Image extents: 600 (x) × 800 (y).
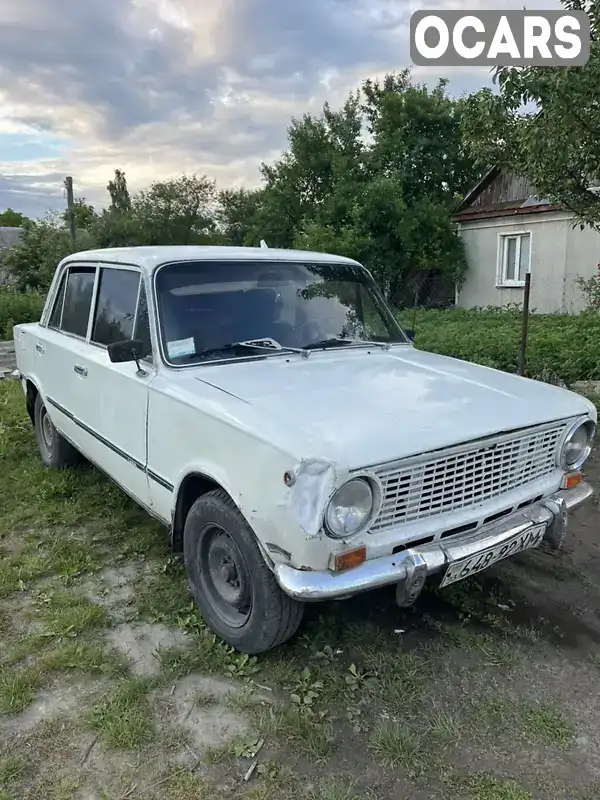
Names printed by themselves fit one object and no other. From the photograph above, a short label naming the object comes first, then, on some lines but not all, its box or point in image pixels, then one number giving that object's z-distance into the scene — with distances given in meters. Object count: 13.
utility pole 24.30
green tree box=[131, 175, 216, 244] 36.75
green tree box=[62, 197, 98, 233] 37.45
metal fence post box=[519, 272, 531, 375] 6.85
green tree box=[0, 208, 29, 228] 97.06
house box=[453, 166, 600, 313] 15.08
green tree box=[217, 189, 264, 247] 38.81
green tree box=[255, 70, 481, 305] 18.00
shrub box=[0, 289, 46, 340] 14.98
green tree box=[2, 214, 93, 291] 23.50
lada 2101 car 2.37
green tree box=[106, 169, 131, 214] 50.47
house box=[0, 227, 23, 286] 56.95
